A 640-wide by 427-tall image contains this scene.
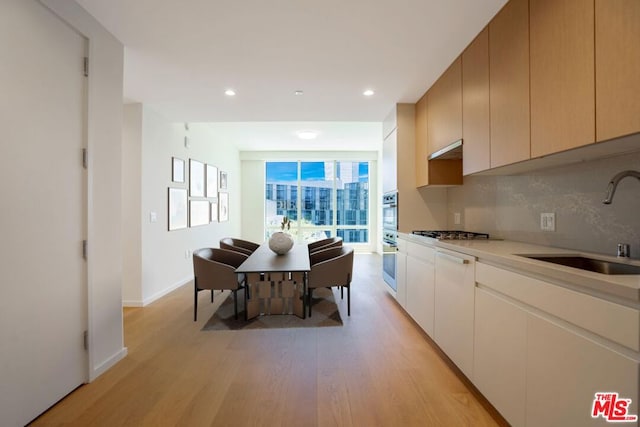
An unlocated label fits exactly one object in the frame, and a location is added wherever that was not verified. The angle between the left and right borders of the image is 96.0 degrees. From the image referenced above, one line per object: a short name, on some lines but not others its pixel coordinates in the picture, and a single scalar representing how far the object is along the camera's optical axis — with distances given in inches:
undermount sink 56.7
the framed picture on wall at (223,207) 246.4
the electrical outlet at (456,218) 127.5
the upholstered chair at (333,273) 121.8
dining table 123.2
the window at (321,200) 318.7
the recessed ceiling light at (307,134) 226.8
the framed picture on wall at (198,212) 193.1
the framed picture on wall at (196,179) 191.9
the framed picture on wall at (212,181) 219.6
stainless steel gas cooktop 97.4
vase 147.8
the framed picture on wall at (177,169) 169.2
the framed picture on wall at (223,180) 249.1
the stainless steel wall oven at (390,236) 143.6
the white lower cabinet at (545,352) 38.5
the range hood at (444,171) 123.3
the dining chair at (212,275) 117.2
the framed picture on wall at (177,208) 166.4
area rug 117.6
